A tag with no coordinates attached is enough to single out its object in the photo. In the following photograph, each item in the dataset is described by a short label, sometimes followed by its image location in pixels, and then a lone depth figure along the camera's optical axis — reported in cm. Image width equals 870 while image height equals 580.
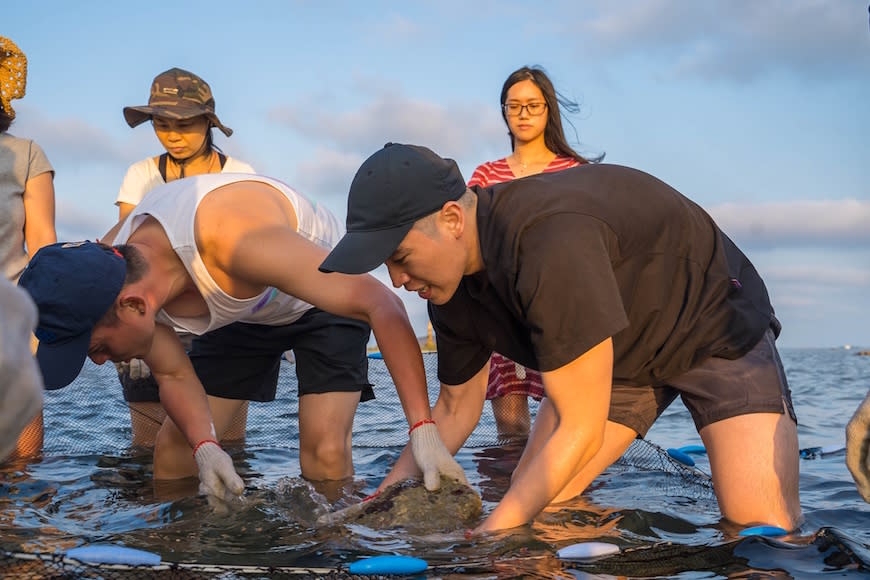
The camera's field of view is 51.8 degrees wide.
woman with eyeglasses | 535
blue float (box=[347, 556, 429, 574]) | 265
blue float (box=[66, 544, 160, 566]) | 260
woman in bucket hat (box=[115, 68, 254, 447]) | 504
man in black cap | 261
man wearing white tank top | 312
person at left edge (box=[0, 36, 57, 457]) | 463
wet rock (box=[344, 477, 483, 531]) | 334
